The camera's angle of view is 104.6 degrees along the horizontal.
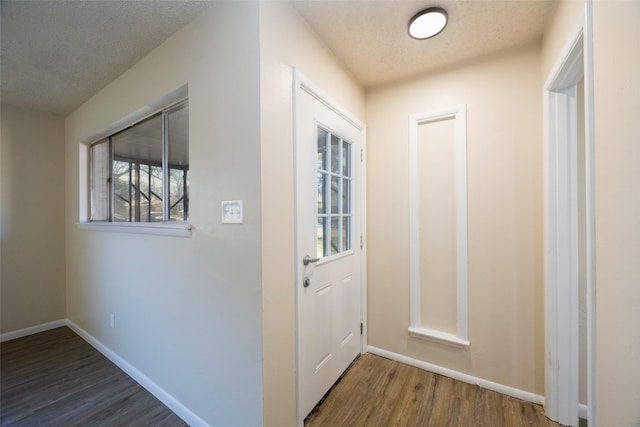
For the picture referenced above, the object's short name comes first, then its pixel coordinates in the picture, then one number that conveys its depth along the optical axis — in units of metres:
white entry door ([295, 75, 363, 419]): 1.45
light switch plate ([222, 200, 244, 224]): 1.25
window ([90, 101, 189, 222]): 1.75
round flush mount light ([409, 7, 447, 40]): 1.38
